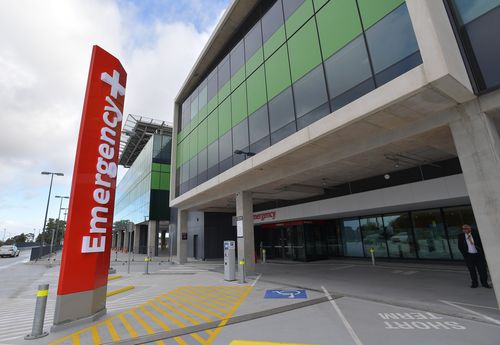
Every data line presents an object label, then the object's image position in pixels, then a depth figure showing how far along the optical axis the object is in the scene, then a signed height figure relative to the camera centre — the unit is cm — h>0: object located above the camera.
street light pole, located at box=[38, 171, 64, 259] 3260 +783
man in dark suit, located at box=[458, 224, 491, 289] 933 -77
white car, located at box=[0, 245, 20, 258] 3769 +99
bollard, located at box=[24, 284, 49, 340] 611 -130
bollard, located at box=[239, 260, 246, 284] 1263 -130
